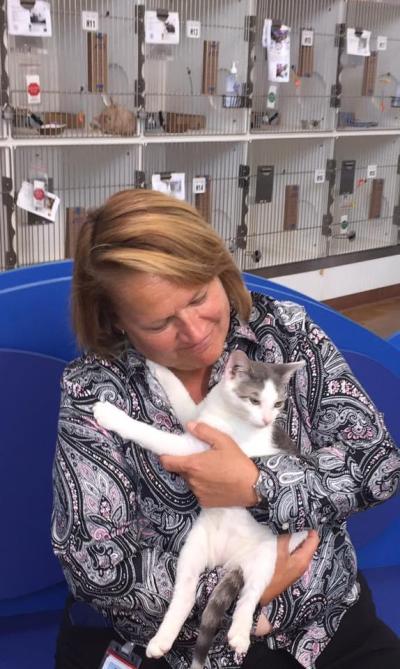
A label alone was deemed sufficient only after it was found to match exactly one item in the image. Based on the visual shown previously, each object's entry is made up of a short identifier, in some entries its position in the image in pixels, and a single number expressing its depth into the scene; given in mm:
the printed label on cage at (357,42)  3727
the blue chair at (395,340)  1741
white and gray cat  1002
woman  1006
